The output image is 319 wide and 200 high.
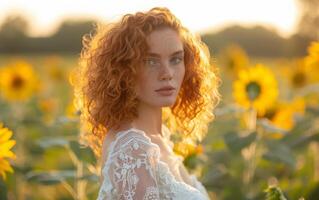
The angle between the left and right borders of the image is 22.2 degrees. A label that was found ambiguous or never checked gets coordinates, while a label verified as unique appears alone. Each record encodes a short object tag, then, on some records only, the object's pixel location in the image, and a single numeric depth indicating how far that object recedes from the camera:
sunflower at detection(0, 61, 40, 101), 5.16
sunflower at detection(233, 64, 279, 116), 3.62
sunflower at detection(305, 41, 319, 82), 3.55
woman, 1.99
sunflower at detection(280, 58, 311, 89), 5.93
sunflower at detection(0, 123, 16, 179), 2.26
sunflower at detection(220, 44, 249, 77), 6.78
